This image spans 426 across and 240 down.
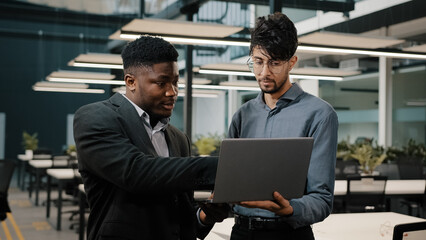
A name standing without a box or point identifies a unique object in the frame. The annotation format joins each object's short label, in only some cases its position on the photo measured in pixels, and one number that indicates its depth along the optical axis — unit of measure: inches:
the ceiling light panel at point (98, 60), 284.5
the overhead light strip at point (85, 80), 365.8
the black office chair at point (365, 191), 216.7
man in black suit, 51.1
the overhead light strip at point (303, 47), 215.3
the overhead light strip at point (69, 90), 409.4
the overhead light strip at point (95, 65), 297.9
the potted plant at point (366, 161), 247.8
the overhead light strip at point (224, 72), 336.8
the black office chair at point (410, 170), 266.4
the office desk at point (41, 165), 326.3
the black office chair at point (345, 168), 277.5
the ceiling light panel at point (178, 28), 192.1
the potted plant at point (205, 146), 307.3
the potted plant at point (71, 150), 362.8
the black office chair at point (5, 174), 207.2
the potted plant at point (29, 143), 405.4
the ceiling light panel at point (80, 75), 353.7
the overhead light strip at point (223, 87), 440.1
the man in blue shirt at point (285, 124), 68.2
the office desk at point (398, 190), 224.9
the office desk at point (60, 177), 265.9
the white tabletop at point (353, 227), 112.7
